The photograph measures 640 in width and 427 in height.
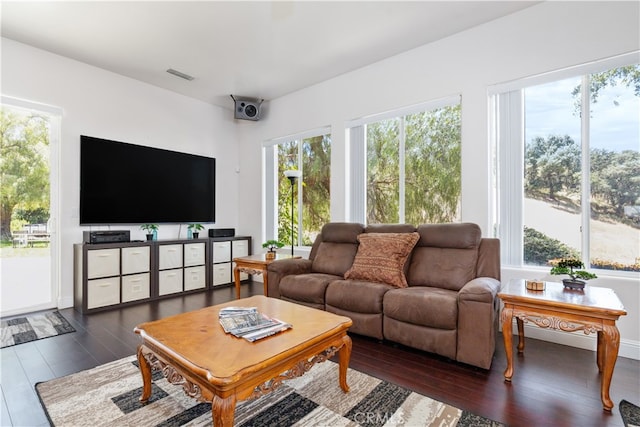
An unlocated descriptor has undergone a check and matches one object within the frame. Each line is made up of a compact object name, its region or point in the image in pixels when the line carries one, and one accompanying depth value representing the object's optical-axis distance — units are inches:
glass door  138.3
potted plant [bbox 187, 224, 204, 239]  191.3
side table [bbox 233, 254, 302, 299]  137.2
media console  143.2
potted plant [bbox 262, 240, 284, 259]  148.1
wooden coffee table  50.9
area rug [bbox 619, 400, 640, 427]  64.9
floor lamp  162.2
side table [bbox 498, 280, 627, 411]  70.0
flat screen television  154.9
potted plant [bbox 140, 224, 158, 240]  172.2
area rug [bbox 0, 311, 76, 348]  110.7
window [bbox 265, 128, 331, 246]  182.1
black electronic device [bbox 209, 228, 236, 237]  195.5
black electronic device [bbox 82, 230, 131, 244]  147.3
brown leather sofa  87.0
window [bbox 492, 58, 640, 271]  100.5
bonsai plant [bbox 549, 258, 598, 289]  86.3
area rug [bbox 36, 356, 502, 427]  65.4
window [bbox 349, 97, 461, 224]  136.3
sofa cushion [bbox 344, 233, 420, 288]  112.5
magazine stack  65.9
